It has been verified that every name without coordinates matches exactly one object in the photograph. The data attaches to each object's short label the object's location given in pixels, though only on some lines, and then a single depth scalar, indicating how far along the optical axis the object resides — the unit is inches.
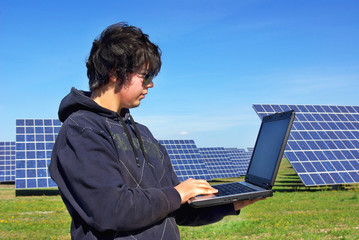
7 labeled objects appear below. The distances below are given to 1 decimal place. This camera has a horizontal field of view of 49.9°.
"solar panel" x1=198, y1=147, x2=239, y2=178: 1112.8
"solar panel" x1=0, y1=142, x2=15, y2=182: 1018.6
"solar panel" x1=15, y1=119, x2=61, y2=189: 671.8
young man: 65.4
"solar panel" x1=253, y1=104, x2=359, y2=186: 610.5
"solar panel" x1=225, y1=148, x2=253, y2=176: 1212.2
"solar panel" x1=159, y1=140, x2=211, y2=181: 917.8
